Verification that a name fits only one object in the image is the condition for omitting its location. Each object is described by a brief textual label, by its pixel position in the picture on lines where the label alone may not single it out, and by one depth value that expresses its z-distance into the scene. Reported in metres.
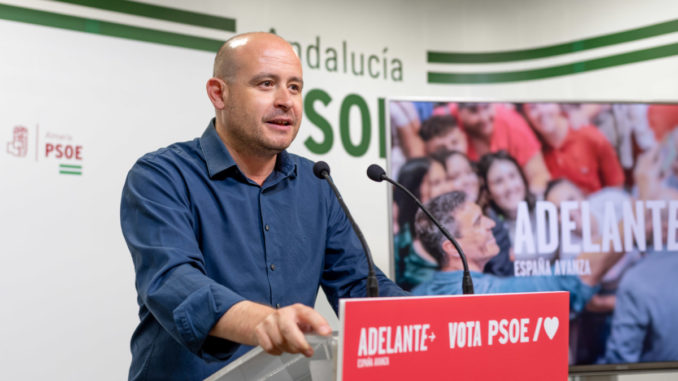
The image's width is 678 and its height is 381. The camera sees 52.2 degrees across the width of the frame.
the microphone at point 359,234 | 1.26
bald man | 1.51
